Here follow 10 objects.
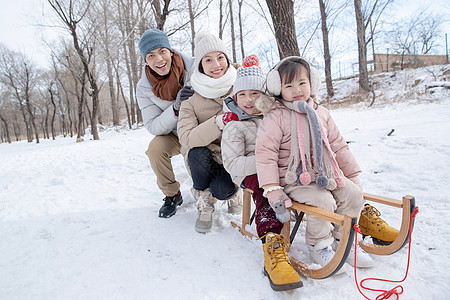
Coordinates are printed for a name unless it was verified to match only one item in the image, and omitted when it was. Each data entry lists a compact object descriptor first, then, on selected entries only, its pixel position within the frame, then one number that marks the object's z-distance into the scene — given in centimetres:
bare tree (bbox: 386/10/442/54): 2380
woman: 198
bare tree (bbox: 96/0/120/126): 996
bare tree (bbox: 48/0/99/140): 914
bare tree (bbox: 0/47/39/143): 1797
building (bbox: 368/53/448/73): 1695
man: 232
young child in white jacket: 153
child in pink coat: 144
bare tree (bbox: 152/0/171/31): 679
